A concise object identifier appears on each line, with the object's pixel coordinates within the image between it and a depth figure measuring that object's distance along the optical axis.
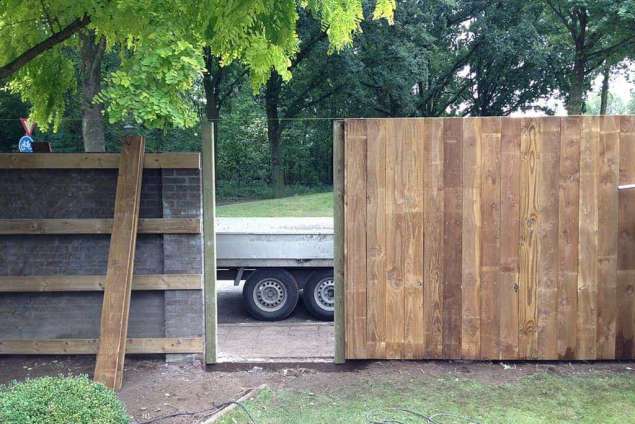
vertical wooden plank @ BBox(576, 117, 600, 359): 5.05
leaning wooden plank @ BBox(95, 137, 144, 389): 4.68
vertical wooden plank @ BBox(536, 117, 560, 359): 5.06
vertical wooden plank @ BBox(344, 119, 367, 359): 5.11
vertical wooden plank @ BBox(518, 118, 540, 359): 5.06
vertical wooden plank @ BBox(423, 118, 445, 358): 5.10
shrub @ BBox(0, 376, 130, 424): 3.21
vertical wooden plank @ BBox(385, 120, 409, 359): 5.11
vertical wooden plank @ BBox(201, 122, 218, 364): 5.24
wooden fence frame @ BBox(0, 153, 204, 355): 5.18
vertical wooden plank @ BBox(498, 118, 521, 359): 5.07
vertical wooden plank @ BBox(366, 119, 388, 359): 5.11
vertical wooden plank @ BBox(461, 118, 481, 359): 5.08
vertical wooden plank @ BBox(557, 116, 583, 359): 5.05
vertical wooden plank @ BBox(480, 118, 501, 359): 5.07
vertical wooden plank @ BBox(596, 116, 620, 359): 5.05
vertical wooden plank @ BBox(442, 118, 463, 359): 5.08
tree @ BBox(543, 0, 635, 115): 23.97
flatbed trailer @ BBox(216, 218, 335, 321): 7.73
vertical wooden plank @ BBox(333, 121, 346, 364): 5.14
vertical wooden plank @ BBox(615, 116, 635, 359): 5.06
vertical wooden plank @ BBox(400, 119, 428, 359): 5.10
